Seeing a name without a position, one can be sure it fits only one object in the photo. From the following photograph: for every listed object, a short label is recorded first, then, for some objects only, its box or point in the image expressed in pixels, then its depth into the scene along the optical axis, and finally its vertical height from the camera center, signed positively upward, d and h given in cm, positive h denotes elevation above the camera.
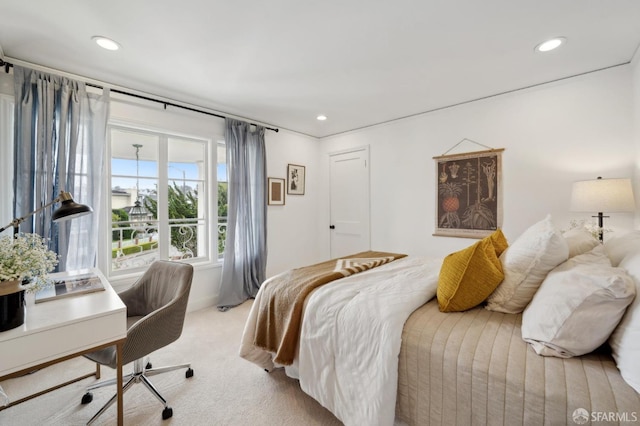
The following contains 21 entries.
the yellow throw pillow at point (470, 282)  148 -37
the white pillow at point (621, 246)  144 -18
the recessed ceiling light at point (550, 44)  208 +134
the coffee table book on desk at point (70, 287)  153 -43
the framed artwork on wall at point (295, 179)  439 +59
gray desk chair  155 -67
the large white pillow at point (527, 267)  139 -28
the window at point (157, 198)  293 +21
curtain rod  219 +128
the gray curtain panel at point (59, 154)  221 +55
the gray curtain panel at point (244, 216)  353 -1
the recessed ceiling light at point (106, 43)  203 +133
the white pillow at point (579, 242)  162 -18
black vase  114 -40
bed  93 -62
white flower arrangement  116 -20
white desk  115 -54
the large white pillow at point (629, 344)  89 -46
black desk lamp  162 +4
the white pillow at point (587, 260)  135 -24
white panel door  429 +21
